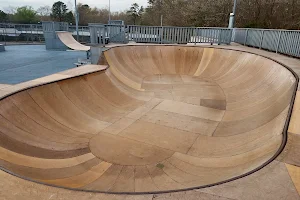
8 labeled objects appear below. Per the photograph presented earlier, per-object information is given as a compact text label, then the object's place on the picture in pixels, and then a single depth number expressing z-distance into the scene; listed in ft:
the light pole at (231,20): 60.54
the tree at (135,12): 214.53
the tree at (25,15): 200.75
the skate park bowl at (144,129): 14.08
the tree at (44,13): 230.52
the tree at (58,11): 200.03
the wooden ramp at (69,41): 59.93
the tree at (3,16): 166.97
